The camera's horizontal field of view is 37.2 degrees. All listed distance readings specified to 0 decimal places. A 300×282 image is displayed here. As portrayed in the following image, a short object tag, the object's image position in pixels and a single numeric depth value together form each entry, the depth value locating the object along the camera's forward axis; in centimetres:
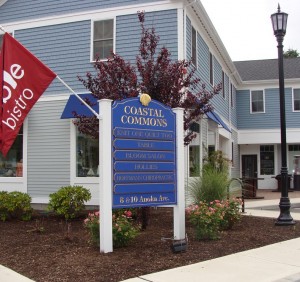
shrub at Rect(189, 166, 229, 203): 1038
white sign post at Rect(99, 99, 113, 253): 689
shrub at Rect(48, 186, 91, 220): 1162
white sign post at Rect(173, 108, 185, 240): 775
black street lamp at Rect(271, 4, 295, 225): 1043
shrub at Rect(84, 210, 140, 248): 733
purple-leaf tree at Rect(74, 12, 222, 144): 904
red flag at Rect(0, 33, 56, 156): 750
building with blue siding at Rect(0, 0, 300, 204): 1353
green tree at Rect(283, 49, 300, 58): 5766
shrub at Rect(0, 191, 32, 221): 1161
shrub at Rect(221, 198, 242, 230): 941
